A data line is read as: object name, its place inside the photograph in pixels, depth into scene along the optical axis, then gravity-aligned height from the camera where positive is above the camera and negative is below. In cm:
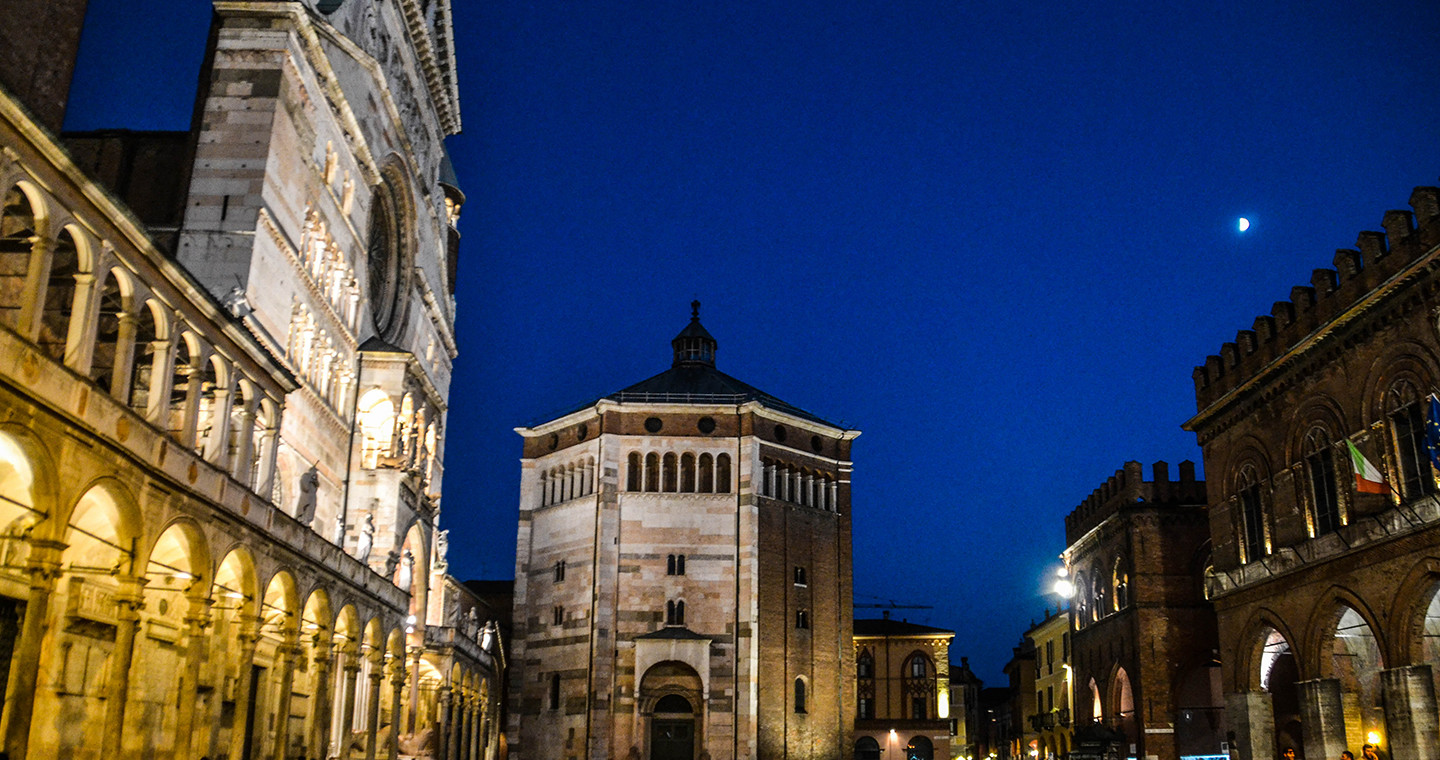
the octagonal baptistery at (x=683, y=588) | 5884 +637
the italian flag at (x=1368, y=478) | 2688 +534
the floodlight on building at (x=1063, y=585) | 4509 +500
